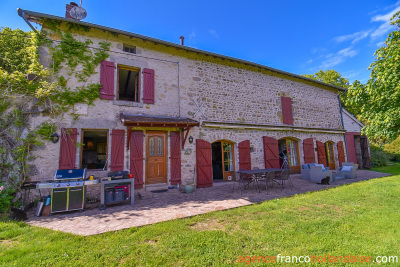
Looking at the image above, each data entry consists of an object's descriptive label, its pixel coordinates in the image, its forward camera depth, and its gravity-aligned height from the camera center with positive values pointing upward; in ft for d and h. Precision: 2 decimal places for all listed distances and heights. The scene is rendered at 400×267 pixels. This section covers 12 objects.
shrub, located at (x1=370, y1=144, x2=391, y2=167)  43.47 -1.63
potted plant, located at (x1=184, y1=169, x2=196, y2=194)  20.01 -3.41
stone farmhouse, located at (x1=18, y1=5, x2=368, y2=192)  18.99 +5.08
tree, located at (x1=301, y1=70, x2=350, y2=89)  58.22 +24.19
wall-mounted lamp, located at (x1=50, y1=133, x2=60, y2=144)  17.45 +2.01
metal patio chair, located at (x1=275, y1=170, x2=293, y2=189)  19.67 -2.33
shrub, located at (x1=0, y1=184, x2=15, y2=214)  14.08 -3.16
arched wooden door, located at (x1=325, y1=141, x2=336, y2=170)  35.45 -0.67
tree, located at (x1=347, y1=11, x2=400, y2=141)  19.71 +7.09
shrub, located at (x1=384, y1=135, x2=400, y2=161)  50.57 +0.90
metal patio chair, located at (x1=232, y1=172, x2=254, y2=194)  19.32 -2.53
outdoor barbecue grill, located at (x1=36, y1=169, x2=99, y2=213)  14.01 -2.43
